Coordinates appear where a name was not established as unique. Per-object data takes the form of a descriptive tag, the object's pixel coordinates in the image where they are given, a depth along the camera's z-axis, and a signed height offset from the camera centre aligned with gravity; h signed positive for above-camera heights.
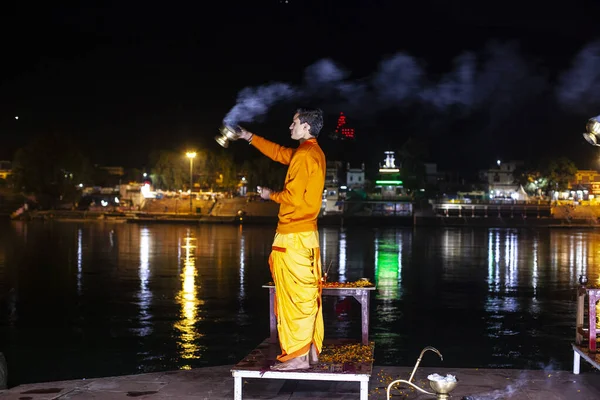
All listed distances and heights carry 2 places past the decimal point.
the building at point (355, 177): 129.12 +4.68
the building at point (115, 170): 147.24 +6.65
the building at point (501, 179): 131.75 +4.46
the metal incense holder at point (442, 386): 5.67 -1.55
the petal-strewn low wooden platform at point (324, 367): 6.51 -1.67
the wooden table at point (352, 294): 7.82 -1.12
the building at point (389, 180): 118.31 +3.81
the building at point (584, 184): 95.69 +2.58
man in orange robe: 6.88 -0.56
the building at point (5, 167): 132.66 +6.76
